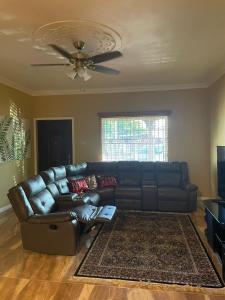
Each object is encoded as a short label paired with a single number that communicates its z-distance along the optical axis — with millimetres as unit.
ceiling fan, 2926
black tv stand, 2877
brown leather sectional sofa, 3121
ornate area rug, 2629
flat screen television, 3690
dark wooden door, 6492
